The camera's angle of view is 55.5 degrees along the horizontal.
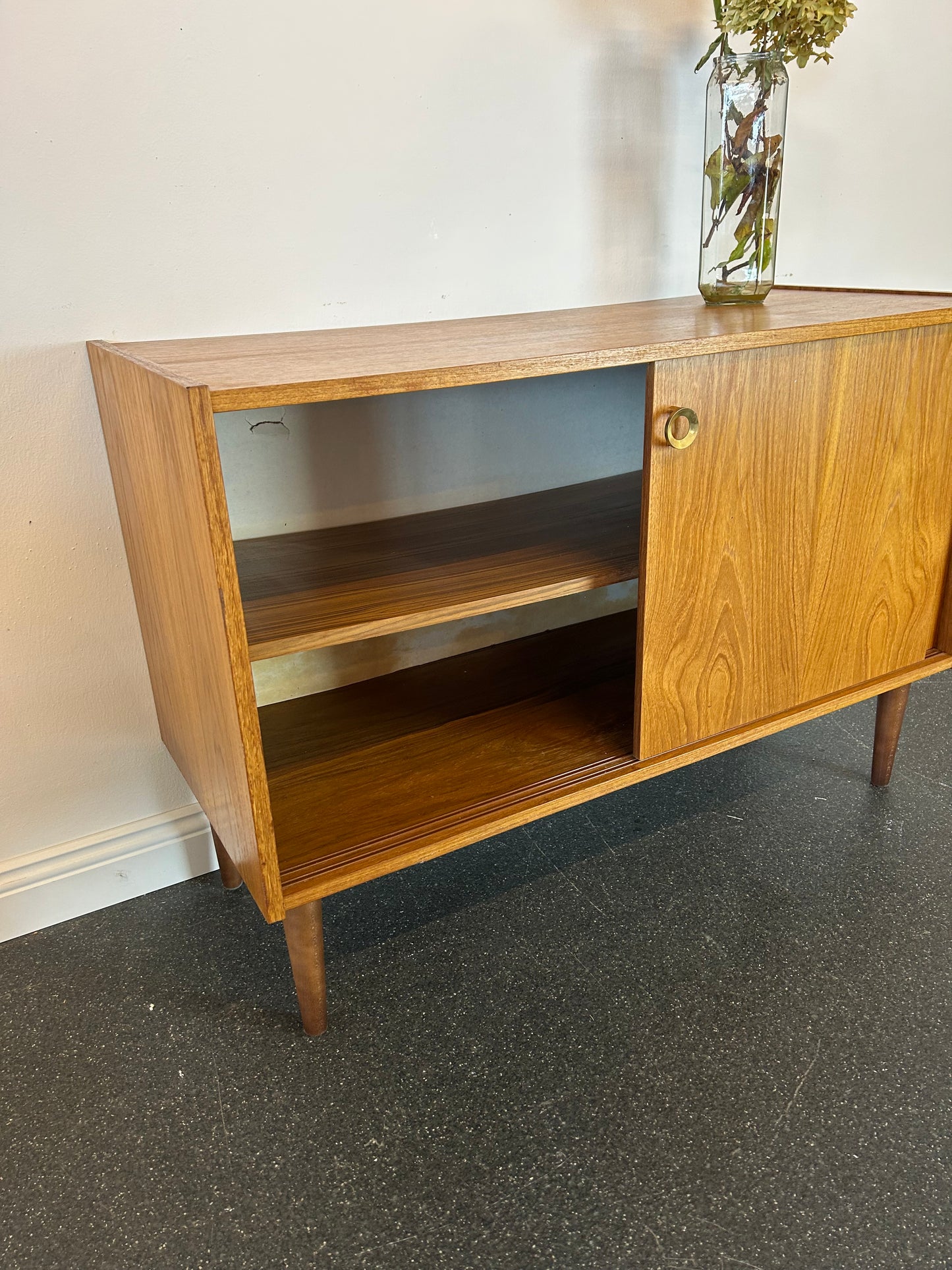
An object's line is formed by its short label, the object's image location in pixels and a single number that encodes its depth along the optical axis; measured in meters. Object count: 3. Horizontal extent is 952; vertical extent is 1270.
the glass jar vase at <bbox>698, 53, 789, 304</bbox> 1.10
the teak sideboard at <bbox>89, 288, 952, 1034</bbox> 0.79
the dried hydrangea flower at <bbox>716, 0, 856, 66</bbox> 1.04
